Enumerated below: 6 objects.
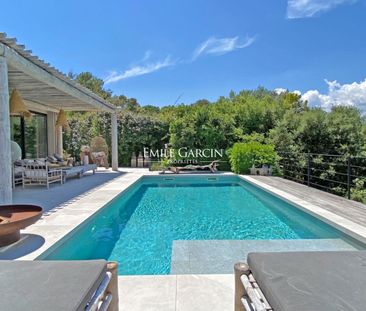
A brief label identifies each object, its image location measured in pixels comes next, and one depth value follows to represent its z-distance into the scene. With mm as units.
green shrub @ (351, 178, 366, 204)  10595
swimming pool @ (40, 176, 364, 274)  4094
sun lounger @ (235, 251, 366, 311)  1504
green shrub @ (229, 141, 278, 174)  11766
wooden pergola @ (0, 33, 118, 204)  4926
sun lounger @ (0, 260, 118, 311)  1510
